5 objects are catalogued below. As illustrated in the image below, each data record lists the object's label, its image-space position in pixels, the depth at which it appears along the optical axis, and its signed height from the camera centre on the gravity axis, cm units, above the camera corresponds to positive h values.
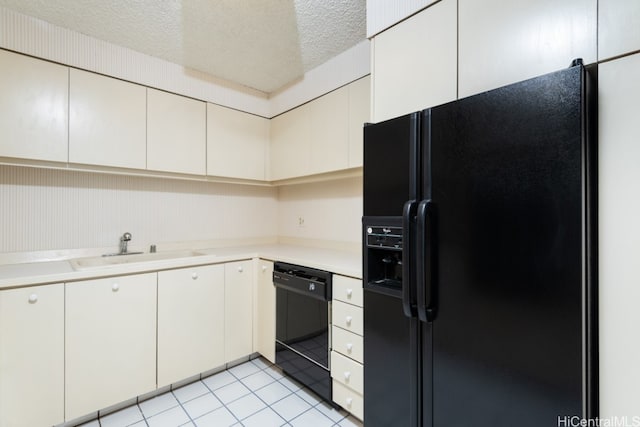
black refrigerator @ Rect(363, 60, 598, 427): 79 -13
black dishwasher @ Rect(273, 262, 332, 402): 177 -72
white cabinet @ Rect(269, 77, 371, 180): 203 +65
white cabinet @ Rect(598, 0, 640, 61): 83 +55
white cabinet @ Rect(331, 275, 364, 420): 156 -72
